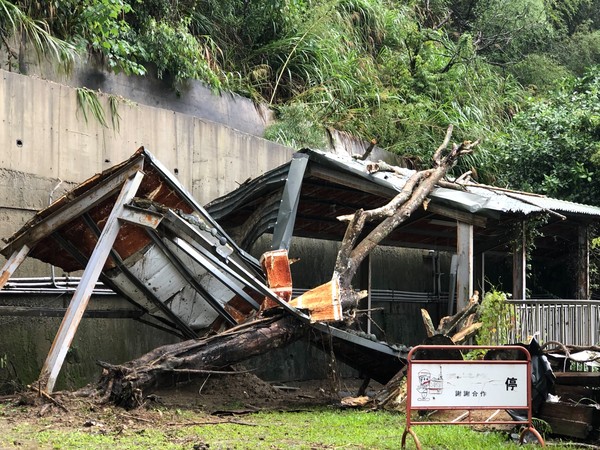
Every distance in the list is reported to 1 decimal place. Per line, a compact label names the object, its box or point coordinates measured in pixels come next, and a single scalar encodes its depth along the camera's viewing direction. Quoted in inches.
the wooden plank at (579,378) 323.9
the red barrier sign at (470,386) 299.1
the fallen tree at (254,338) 343.6
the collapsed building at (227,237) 367.6
